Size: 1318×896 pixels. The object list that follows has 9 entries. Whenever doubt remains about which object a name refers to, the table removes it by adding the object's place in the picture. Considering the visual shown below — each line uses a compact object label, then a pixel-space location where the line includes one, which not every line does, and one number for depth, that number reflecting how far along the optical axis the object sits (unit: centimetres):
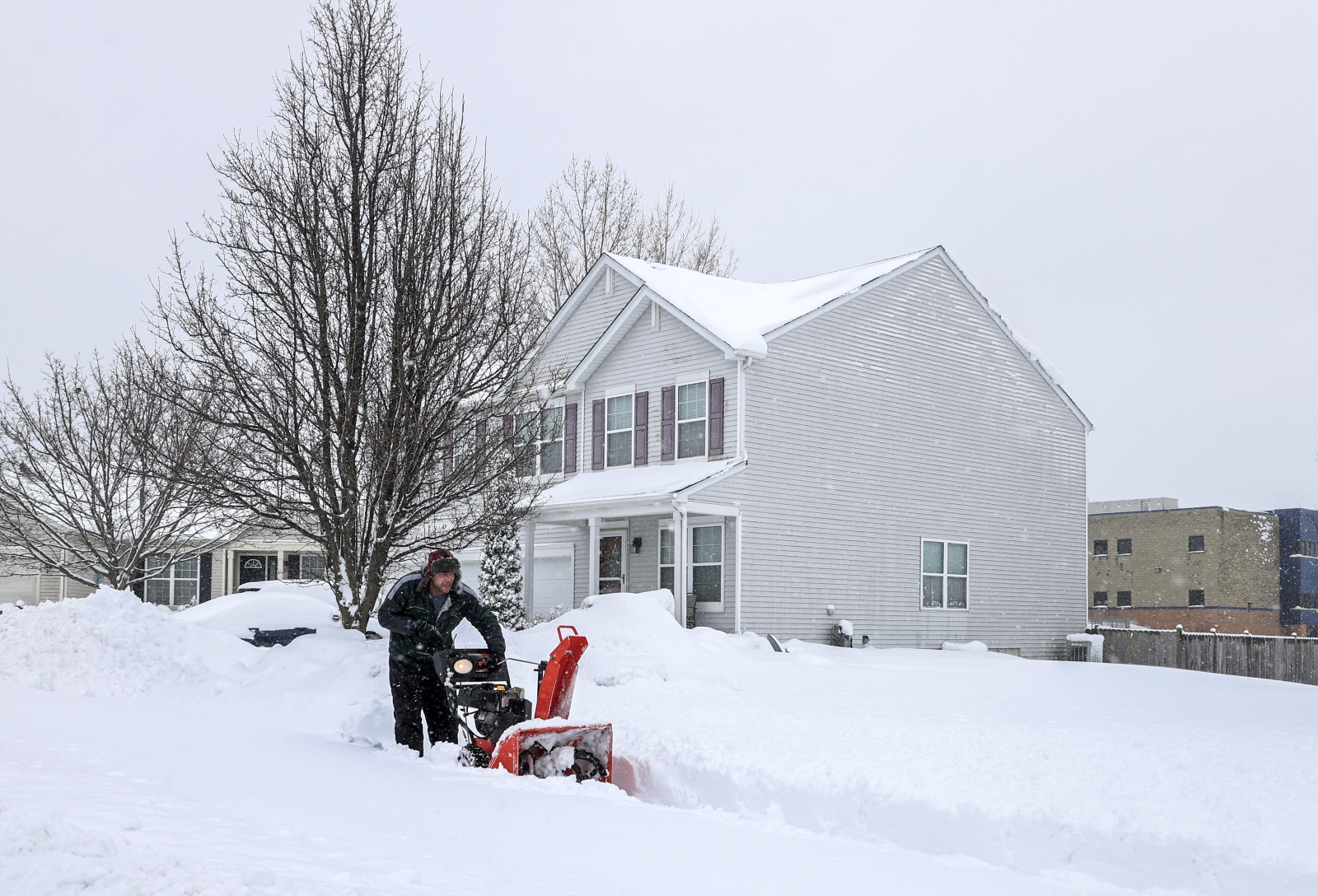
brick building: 5569
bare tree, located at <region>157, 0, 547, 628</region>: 1322
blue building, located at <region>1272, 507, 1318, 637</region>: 5725
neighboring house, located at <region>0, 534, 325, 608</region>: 3838
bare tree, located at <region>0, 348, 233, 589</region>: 2377
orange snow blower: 807
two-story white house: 2198
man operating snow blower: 864
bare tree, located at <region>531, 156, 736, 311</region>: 4212
